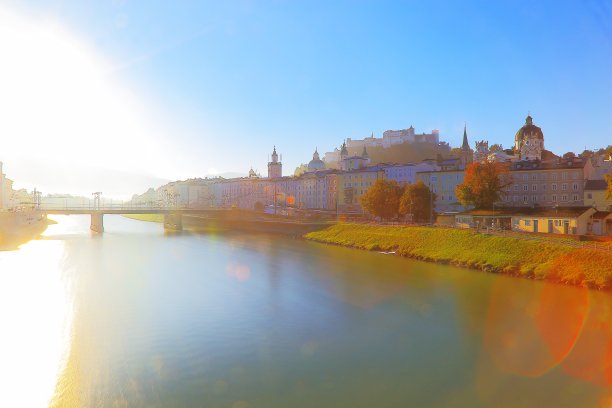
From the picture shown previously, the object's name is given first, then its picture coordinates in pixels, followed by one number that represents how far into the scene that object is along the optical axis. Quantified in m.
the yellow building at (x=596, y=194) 58.00
